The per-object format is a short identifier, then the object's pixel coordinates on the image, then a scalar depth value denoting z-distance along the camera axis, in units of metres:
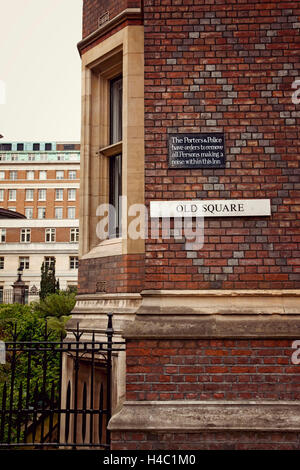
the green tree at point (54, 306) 21.05
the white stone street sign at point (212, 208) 4.32
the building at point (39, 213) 52.56
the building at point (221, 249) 3.85
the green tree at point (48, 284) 37.69
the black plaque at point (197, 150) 4.45
